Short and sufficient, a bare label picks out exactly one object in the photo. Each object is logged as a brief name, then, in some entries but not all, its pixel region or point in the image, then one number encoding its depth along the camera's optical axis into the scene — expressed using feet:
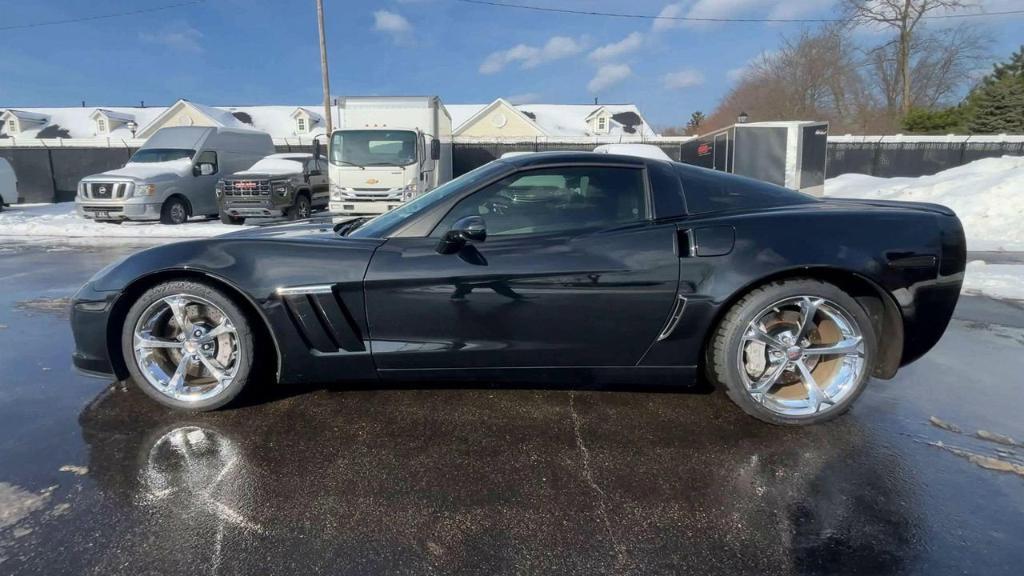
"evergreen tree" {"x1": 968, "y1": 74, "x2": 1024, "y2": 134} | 79.92
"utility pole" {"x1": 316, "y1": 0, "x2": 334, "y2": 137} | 61.16
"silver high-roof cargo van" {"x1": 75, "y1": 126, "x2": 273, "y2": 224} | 39.37
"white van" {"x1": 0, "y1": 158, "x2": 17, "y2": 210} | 52.24
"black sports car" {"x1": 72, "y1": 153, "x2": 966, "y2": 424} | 8.81
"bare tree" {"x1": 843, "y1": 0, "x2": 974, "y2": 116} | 95.71
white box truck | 36.52
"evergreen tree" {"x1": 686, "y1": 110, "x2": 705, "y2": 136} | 176.65
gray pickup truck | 39.70
